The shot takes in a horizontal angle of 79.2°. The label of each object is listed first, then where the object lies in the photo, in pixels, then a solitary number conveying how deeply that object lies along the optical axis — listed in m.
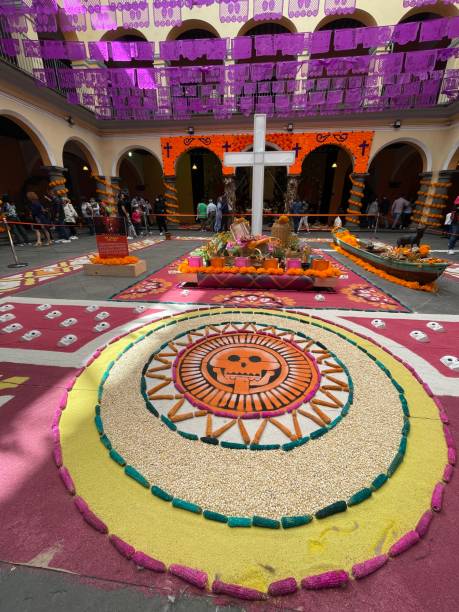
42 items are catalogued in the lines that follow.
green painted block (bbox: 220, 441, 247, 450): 1.66
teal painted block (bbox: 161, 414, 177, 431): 1.78
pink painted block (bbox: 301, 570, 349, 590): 1.07
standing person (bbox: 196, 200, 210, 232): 13.31
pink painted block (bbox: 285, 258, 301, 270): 4.78
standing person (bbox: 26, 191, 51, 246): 9.12
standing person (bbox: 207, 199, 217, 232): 12.80
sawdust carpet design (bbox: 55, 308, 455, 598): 1.20
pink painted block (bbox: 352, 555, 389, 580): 1.10
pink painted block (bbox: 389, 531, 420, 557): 1.17
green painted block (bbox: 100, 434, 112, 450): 1.65
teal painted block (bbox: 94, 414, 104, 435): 1.76
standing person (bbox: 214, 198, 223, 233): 11.91
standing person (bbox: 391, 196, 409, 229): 12.41
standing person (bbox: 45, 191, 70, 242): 10.34
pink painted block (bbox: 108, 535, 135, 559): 1.16
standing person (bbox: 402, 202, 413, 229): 12.59
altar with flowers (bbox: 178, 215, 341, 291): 4.62
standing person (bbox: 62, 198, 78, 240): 10.38
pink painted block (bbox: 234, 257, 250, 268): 4.90
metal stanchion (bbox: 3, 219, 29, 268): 6.30
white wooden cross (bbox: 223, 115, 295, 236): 6.46
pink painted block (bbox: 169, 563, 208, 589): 1.08
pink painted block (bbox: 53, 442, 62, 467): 1.57
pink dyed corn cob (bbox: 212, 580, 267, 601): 1.04
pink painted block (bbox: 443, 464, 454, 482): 1.48
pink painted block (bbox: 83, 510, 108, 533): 1.26
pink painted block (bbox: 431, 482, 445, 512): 1.35
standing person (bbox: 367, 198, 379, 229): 13.12
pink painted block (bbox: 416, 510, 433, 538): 1.24
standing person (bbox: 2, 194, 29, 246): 9.85
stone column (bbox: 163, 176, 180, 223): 13.89
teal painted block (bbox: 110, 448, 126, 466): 1.54
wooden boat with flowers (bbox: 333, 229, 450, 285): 4.41
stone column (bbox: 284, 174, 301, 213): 12.92
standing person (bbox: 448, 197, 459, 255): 7.83
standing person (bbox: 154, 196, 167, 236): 11.73
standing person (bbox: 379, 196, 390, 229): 13.79
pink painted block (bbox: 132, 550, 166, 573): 1.12
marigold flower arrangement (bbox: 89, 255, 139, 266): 5.42
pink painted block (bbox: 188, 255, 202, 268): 4.88
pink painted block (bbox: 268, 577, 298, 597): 1.05
